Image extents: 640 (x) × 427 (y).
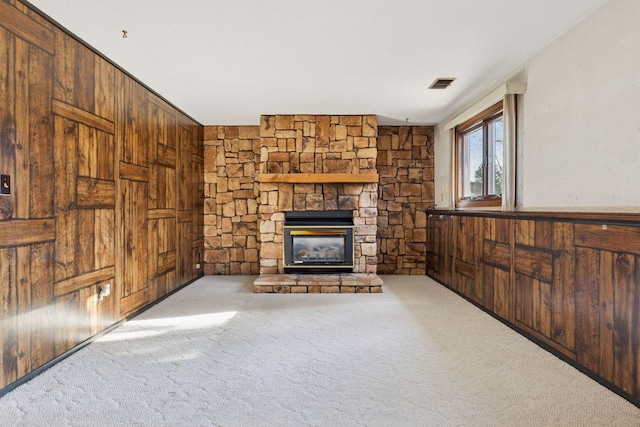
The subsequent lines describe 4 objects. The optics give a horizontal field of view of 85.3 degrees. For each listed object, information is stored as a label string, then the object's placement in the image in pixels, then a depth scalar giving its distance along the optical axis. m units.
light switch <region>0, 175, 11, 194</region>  1.90
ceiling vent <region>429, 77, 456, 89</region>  3.36
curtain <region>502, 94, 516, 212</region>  3.02
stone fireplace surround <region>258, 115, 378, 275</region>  4.64
